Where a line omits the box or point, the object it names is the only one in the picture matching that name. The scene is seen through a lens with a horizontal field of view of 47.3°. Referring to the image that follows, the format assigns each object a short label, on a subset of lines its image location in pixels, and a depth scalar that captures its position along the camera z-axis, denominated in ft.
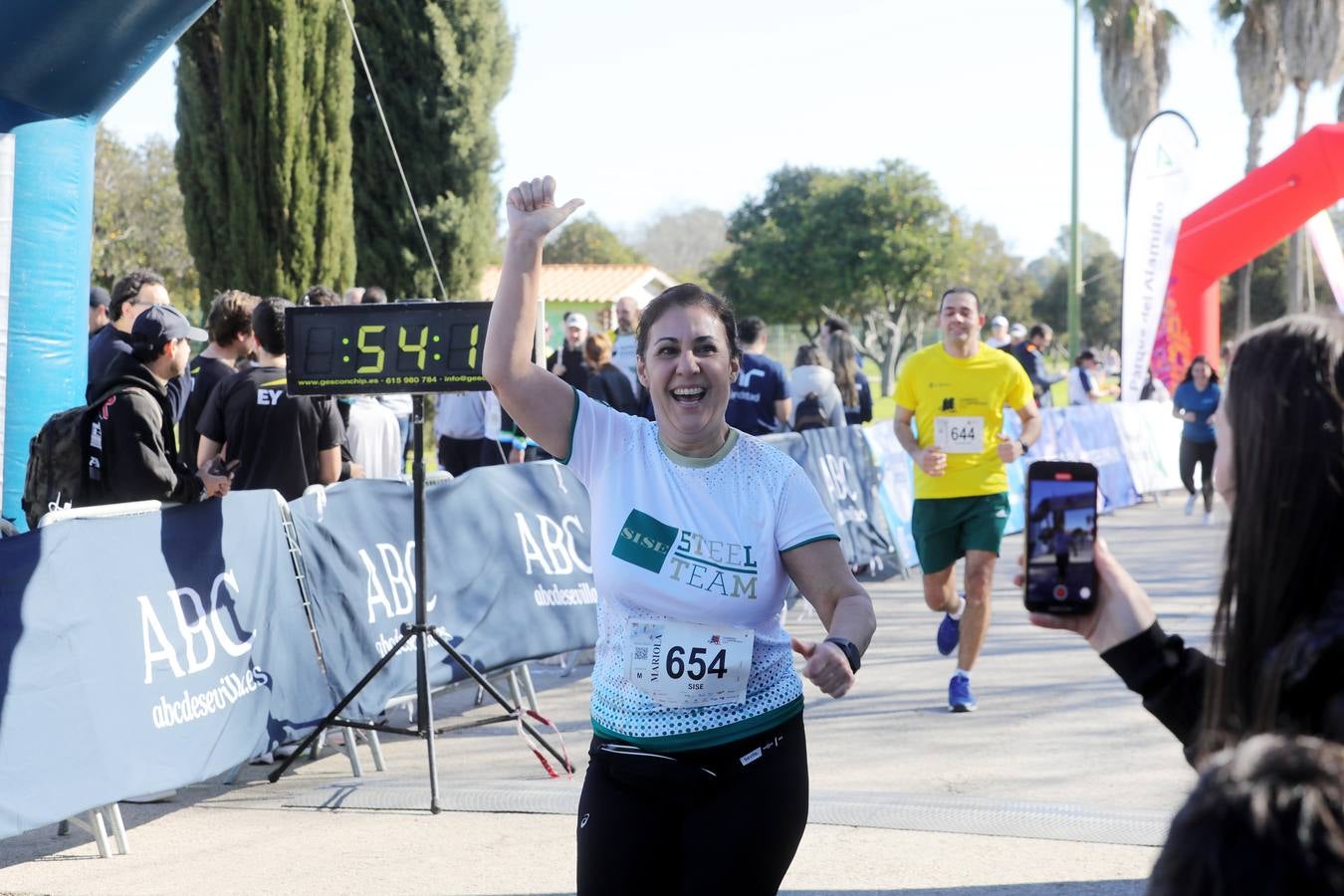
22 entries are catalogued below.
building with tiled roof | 199.11
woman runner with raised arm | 10.30
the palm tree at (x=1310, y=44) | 148.15
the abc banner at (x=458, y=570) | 22.74
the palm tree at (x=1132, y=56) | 153.69
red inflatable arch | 74.84
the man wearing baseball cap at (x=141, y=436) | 20.63
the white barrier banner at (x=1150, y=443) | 67.36
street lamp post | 100.83
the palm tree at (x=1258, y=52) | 153.07
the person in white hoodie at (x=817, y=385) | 43.11
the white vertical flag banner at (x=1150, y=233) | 68.18
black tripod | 21.66
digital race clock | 21.11
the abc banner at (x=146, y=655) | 17.01
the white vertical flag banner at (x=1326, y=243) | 78.48
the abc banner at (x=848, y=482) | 40.52
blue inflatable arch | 22.40
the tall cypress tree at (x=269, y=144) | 64.85
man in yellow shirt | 27.12
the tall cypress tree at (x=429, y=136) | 90.07
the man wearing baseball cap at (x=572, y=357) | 41.93
